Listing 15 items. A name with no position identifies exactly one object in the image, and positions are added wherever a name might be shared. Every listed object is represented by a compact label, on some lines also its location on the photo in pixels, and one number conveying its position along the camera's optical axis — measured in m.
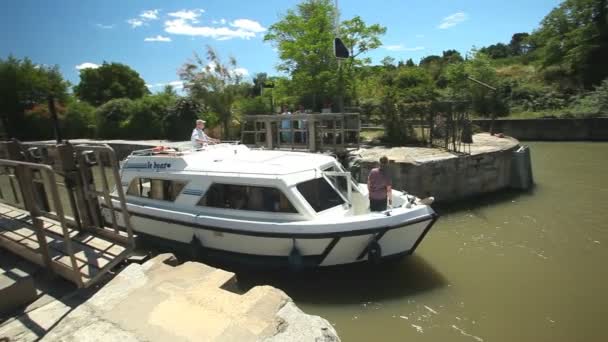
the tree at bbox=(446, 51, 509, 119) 27.56
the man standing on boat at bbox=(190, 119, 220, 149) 8.62
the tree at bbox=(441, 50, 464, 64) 40.56
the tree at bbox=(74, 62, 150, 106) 44.69
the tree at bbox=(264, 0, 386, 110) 15.63
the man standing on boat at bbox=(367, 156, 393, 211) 6.41
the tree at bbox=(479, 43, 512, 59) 64.57
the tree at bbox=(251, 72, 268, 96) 39.71
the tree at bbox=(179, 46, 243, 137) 20.92
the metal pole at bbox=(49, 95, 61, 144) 4.62
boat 5.95
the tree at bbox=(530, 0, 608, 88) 27.95
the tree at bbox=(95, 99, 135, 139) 26.19
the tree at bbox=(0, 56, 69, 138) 28.91
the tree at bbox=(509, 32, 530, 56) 65.07
